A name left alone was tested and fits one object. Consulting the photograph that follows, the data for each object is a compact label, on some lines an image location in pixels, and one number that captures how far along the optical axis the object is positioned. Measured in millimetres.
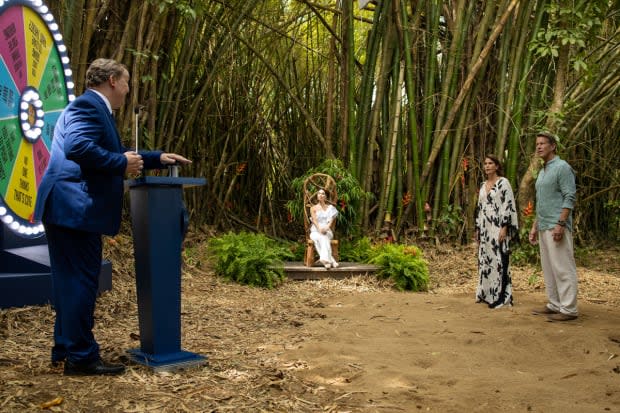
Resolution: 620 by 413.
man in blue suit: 2273
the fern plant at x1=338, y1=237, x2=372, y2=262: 5828
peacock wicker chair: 5449
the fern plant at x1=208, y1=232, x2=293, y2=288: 5031
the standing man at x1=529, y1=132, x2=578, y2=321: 3857
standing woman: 4344
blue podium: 2461
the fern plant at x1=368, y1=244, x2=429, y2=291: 5141
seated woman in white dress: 5387
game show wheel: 3279
